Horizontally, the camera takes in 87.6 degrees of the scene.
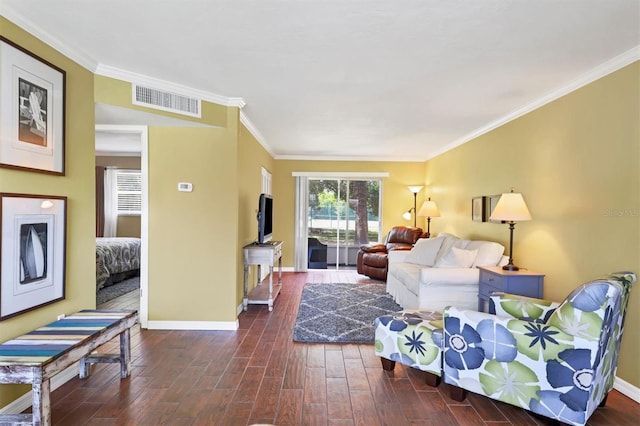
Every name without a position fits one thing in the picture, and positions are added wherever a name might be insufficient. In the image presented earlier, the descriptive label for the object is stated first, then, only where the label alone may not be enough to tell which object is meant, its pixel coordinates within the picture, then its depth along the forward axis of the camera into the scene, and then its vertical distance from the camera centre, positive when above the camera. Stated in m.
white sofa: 3.64 -0.76
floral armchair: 1.82 -0.83
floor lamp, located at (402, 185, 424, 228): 6.85 +0.06
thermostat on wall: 3.53 +0.25
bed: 5.05 -0.82
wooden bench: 1.68 -0.79
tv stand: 4.12 -0.63
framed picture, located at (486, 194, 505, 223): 4.11 +0.13
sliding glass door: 7.05 -0.03
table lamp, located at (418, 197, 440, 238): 5.97 +0.04
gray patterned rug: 3.41 -1.27
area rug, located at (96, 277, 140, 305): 4.69 -1.25
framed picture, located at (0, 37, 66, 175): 1.96 +0.61
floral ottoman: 2.39 -0.98
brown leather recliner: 5.99 -0.73
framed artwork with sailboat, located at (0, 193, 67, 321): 1.97 -0.28
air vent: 3.04 +1.03
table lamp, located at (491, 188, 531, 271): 3.19 +0.03
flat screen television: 4.22 -0.11
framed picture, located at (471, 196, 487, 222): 4.37 +0.05
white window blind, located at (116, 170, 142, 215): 6.95 +0.35
